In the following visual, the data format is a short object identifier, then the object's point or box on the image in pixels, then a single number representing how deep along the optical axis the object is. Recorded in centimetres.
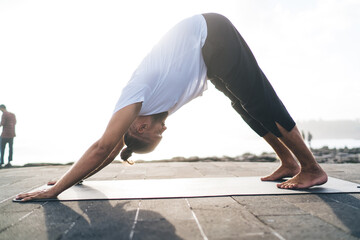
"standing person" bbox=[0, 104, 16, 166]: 718
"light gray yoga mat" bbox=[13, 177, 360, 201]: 208
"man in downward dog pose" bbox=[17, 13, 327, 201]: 200
